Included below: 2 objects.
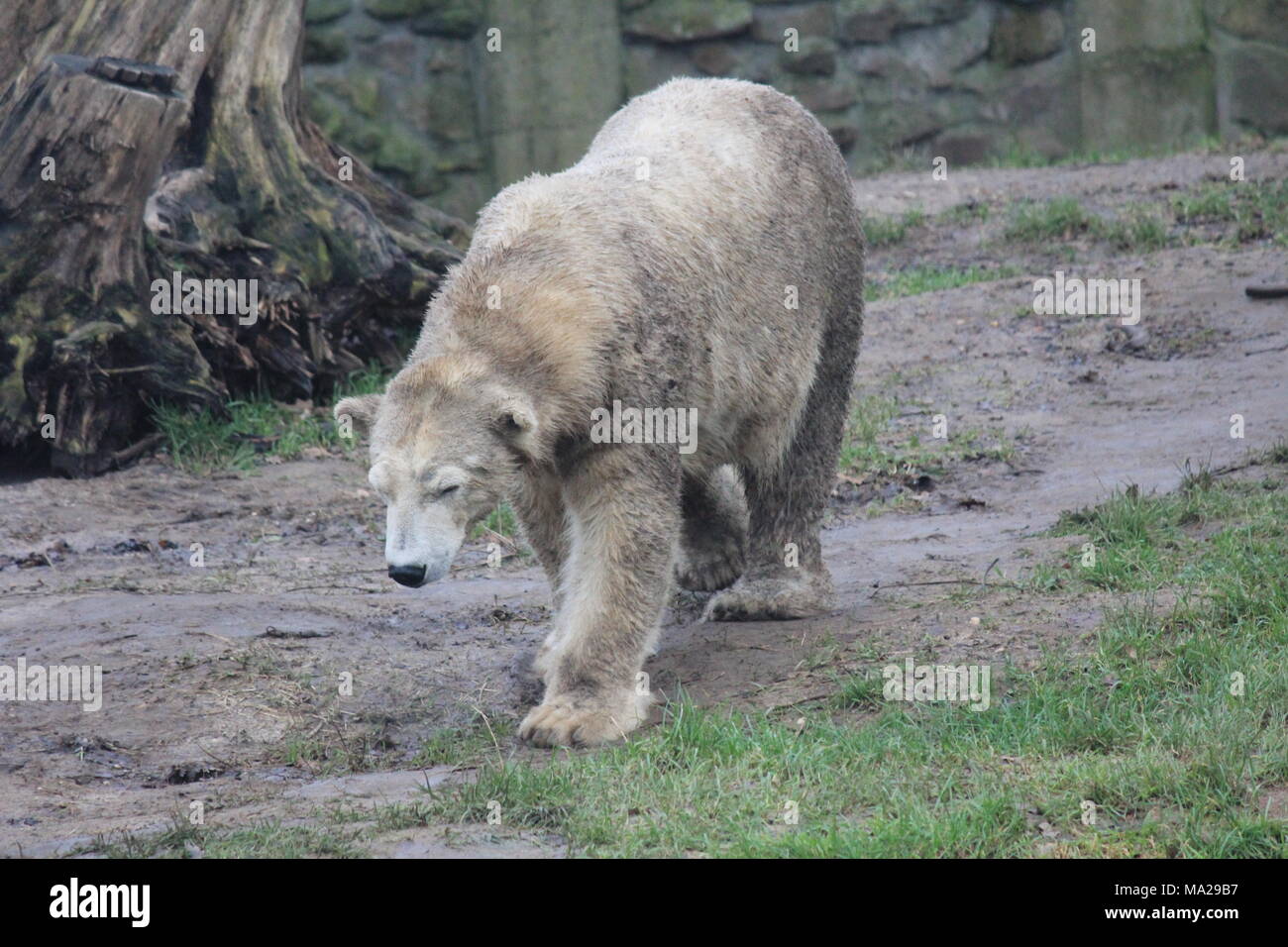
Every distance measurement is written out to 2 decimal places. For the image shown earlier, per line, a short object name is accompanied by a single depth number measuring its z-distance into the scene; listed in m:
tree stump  15.87
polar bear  9.66
